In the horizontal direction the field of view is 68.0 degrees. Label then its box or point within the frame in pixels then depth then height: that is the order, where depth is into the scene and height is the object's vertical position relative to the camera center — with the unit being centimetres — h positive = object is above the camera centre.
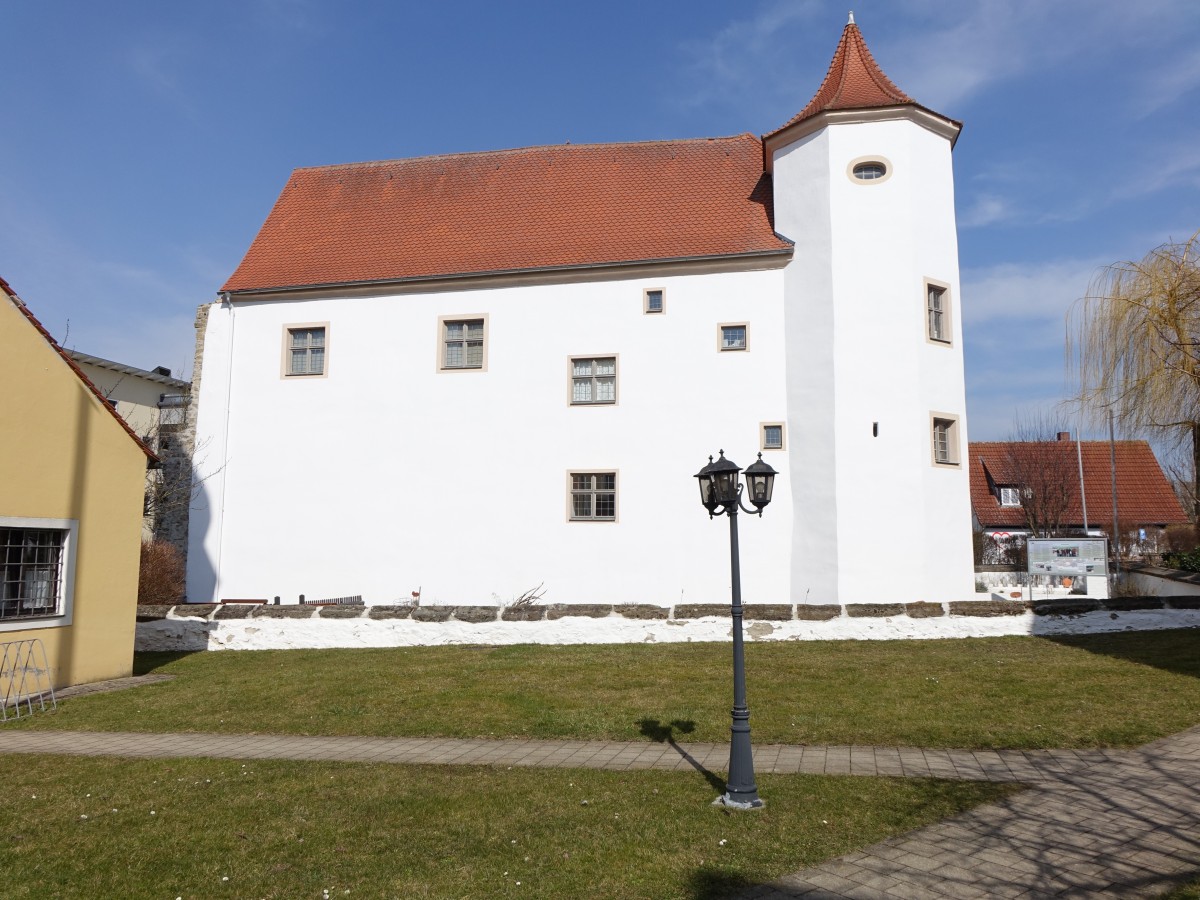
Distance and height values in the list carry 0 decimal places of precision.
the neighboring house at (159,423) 2289 +612
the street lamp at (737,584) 672 -15
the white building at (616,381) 1875 +428
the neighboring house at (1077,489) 3959 +357
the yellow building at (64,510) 1193 +77
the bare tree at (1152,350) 1647 +425
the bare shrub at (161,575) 2052 -24
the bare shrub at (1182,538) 3350 +111
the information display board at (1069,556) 1692 +21
